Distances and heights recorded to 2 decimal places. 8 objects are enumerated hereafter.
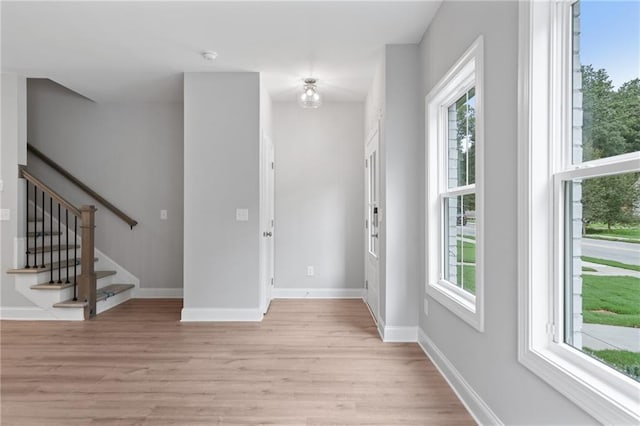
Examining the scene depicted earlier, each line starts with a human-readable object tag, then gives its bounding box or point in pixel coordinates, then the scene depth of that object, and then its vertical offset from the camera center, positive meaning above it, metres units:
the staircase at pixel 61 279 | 4.15 -0.71
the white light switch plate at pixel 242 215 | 4.14 +0.01
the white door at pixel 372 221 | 4.12 -0.06
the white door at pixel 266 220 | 4.27 -0.05
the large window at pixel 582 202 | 1.24 +0.05
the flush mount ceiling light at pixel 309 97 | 4.21 +1.30
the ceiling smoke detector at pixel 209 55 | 3.60 +1.52
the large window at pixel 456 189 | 2.12 +0.19
